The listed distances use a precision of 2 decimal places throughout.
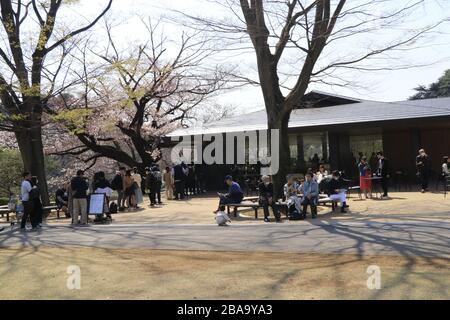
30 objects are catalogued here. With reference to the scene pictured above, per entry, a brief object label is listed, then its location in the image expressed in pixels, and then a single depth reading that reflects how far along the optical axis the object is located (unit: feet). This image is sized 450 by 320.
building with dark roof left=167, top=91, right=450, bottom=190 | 66.41
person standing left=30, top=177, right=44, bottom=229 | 44.14
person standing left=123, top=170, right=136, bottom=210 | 57.47
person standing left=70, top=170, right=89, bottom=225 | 46.62
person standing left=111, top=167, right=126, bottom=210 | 58.49
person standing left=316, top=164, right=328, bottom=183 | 55.16
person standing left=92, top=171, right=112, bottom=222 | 51.52
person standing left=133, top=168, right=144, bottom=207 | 60.02
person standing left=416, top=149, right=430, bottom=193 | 56.54
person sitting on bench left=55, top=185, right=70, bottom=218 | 55.77
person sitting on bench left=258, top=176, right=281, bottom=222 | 41.93
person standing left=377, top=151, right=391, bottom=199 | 54.08
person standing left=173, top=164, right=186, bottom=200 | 69.31
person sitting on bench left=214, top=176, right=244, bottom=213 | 46.47
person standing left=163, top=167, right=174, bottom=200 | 69.67
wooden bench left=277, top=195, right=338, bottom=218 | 45.06
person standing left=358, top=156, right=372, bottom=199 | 54.70
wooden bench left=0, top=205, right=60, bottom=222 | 53.02
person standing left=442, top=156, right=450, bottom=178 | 55.72
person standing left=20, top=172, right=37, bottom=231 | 43.88
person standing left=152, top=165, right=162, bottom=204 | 63.65
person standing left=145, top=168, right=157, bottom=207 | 62.08
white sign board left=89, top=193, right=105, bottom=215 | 47.78
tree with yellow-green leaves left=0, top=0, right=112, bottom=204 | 57.77
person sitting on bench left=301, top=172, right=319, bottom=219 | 42.29
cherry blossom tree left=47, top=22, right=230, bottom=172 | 77.97
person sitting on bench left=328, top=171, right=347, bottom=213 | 44.53
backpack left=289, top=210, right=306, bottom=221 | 41.77
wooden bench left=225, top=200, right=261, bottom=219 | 44.13
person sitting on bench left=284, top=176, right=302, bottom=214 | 41.98
